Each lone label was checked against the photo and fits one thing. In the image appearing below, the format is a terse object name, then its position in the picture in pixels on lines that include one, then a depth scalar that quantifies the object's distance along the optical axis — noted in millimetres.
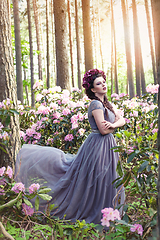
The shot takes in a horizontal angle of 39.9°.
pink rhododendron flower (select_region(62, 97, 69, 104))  3916
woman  2371
